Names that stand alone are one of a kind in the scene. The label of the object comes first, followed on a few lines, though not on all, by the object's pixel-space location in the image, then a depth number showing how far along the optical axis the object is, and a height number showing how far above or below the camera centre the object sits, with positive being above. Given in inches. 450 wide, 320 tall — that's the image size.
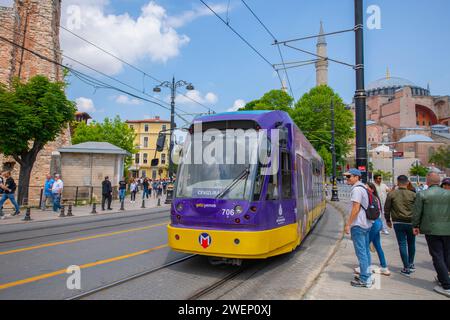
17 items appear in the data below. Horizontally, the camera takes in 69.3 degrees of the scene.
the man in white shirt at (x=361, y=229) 192.1 -28.3
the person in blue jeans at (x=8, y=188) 511.2 -18.5
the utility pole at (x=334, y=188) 1037.0 -18.4
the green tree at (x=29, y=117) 671.1 +128.4
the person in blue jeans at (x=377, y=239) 225.0 -40.2
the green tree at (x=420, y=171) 2729.6 +108.9
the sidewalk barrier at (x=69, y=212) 574.9 -60.4
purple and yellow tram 207.5 -9.4
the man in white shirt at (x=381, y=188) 392.4 -6.8
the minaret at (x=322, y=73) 3446.6 +1166.5
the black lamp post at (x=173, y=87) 903.1 +259.4
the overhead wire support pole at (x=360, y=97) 313.3 +85.3
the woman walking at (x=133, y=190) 982.6 -34.3
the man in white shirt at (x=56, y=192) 631.8 -28.0
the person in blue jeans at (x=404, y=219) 225.3 -25.0
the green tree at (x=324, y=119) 1957.4 +383.4
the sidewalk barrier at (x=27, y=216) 499.0 -59.8
